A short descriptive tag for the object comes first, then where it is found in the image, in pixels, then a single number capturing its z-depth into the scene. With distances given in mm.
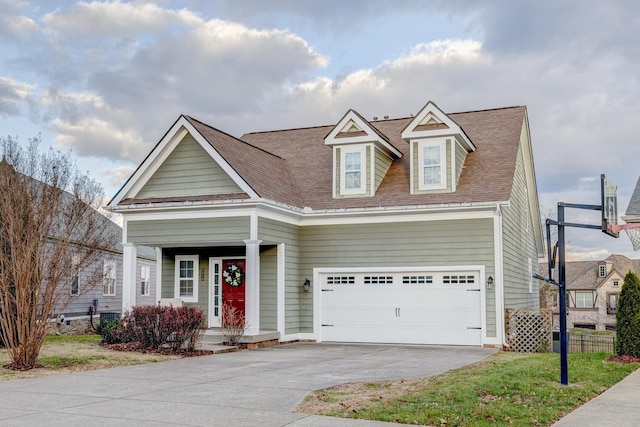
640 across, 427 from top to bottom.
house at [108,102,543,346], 18344
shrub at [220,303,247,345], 17406
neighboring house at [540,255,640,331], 58000
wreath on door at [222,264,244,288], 20578
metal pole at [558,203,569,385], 10656
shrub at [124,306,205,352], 16000
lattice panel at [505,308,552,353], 17781
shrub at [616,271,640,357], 14492
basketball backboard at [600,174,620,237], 10758
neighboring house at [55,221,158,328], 27609
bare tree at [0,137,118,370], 13344
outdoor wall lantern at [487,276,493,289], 18203
